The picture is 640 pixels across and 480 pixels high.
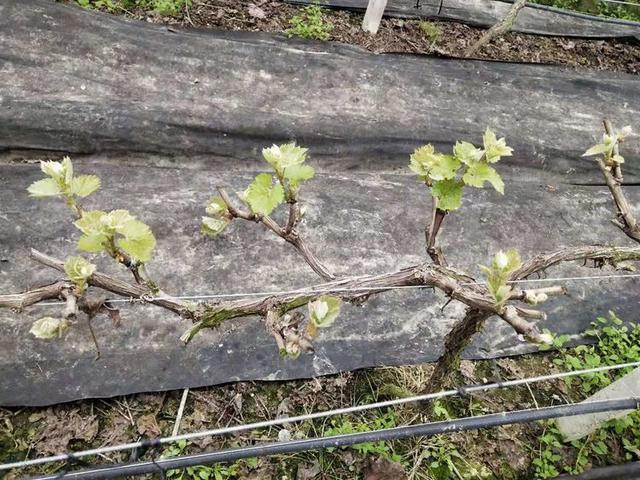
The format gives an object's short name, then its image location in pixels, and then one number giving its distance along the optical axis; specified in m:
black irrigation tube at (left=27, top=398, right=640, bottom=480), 1.37
